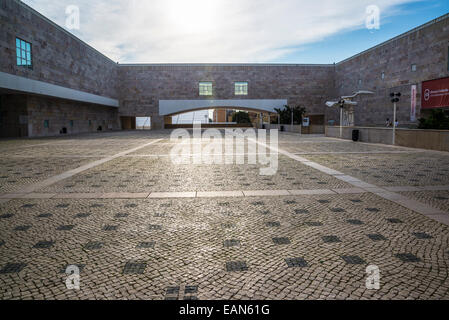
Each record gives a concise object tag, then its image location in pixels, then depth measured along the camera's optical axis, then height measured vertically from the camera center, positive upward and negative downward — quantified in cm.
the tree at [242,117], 11506 +564
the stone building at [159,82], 2838 +669
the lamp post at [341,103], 2841 +262
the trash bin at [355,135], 2206 -23
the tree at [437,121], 1988 +64
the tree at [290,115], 4356 +236
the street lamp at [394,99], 1836 +191
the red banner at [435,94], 2830 +347
